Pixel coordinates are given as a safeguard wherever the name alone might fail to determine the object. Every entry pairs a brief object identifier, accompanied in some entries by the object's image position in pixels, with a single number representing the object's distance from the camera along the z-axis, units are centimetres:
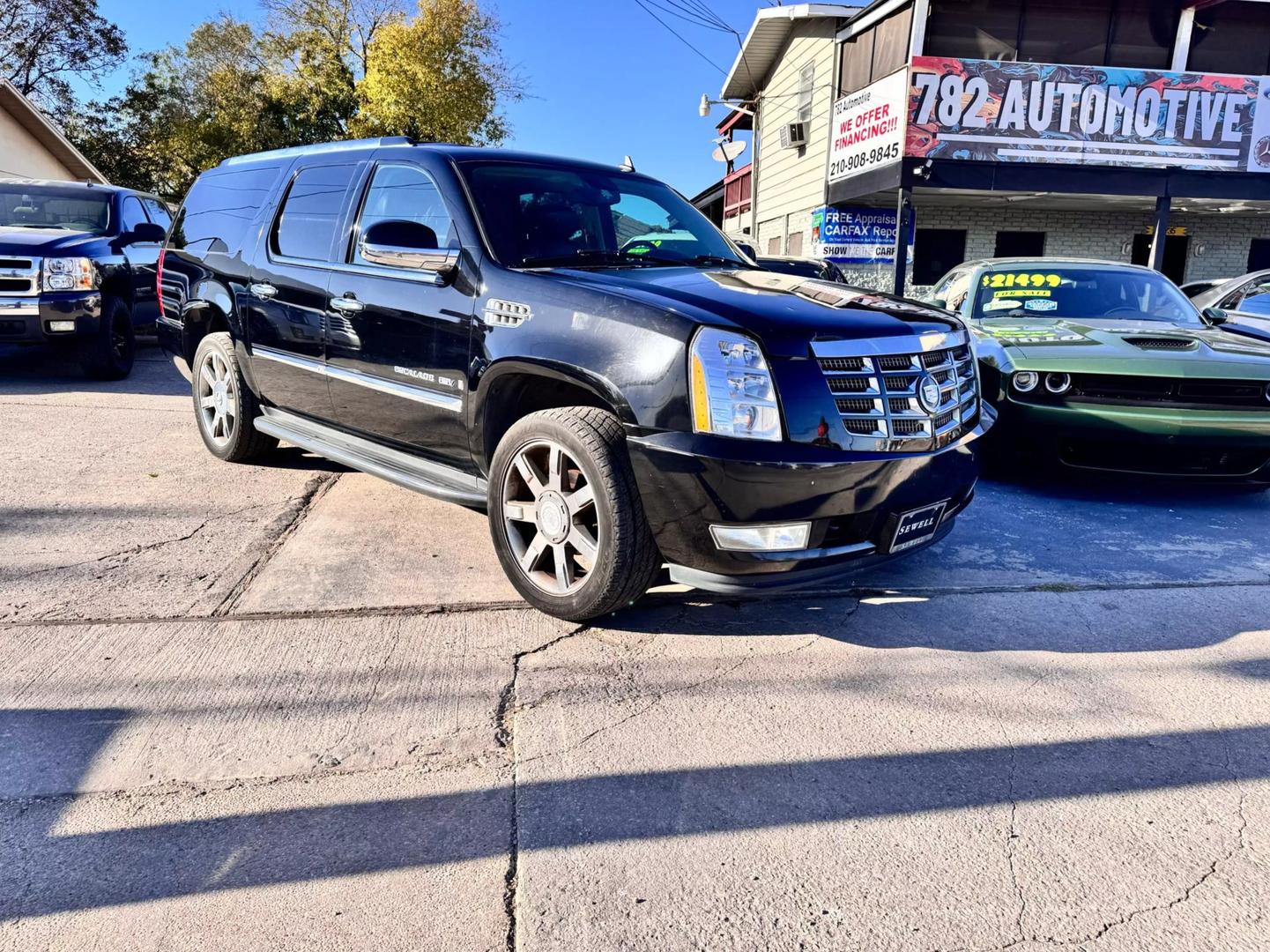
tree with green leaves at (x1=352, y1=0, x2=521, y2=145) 2909
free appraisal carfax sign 1905
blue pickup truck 798
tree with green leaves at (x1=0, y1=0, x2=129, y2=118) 3294
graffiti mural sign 1566
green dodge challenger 503
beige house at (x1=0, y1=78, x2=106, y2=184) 2300
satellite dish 2567
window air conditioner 2058
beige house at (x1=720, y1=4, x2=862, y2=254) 1934
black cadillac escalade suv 297
